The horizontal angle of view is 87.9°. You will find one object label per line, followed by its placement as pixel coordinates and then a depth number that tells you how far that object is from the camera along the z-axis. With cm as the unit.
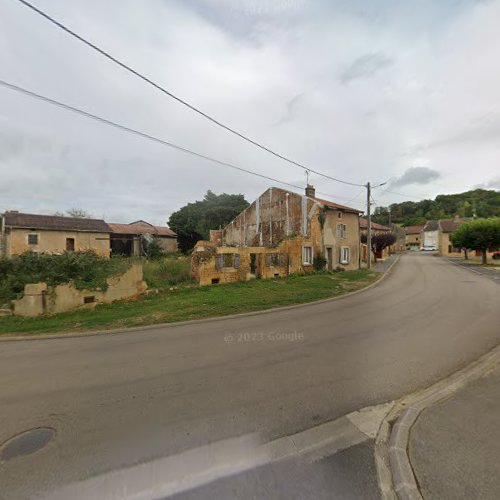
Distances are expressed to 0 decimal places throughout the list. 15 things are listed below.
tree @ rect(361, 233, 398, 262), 3522
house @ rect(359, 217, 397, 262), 3201
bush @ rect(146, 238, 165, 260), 3117
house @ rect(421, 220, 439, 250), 6329
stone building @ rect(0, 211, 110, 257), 2475
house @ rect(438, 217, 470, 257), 4416
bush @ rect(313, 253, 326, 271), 2114
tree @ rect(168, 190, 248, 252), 3625
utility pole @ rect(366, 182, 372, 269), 2322
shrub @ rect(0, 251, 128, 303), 1062
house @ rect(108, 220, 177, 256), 3381
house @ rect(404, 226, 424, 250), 7524
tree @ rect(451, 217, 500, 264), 2584
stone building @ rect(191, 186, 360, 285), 1541
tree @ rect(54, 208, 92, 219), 4109
